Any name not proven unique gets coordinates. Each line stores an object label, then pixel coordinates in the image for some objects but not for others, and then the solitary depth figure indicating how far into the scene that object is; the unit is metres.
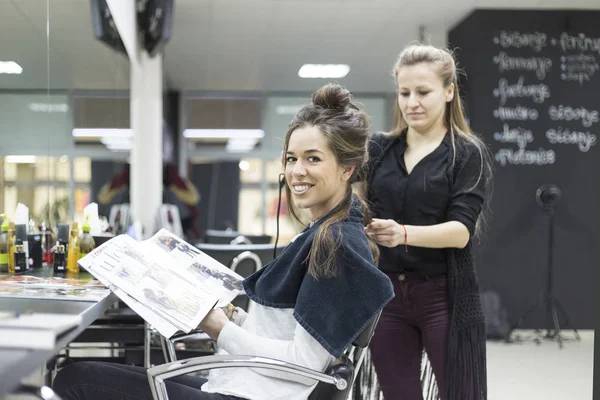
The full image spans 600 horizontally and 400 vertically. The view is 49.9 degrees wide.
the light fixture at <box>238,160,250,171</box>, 10.04
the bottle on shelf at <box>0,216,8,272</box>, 1.97
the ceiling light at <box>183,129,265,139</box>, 10.09
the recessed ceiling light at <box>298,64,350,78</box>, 8.23
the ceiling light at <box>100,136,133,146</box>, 4.02
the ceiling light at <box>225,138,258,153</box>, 10.09
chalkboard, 5.68
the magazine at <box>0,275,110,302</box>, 1.46
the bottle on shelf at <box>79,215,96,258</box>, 2.16
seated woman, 1.33
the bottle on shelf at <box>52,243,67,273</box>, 2.04
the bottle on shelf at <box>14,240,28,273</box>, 2.01
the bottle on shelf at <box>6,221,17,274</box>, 1.99
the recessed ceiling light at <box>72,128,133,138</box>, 3.18
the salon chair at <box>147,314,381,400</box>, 1.26
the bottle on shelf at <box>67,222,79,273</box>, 2.10
